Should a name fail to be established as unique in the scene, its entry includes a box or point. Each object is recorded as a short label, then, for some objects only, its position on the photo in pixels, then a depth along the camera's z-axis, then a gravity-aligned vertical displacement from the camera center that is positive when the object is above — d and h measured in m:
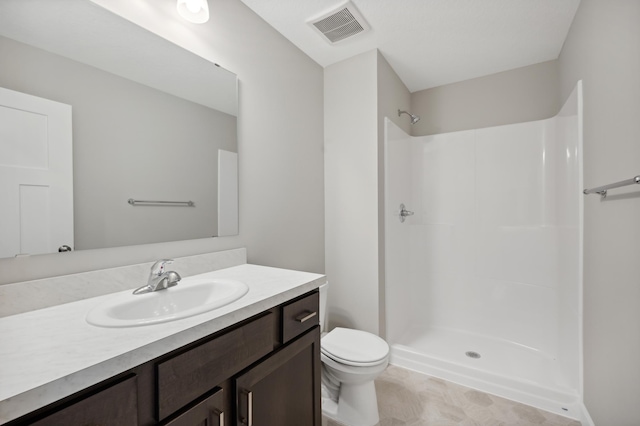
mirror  0.93 +0.40
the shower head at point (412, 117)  2.51 +0.84
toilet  1.53 -0.90
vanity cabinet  0.57 -0.45
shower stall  1.91 -0.39
